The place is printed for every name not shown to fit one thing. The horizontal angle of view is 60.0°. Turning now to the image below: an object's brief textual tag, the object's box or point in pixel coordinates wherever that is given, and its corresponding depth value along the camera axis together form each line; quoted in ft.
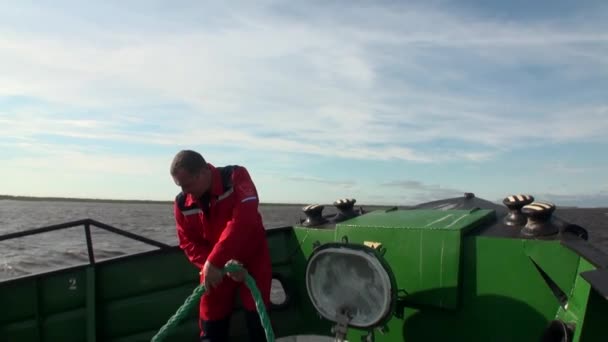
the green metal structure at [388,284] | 9.84
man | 10.70
